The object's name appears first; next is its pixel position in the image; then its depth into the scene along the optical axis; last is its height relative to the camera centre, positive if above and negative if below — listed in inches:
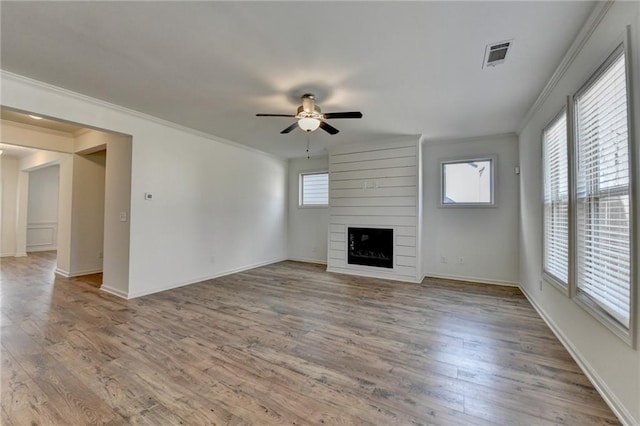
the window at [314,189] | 264.8 +28.4
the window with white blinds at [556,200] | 105.6 +8.6
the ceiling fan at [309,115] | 125.0 +47.5
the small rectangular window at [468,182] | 195.3 +27.6
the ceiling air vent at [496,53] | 89.3 +57.5
